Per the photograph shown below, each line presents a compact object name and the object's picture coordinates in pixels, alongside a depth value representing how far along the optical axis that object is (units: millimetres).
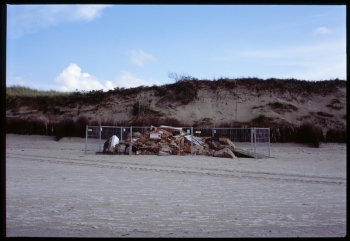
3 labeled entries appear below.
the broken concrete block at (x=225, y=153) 21594
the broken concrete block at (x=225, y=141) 23752
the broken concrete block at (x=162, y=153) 22453
